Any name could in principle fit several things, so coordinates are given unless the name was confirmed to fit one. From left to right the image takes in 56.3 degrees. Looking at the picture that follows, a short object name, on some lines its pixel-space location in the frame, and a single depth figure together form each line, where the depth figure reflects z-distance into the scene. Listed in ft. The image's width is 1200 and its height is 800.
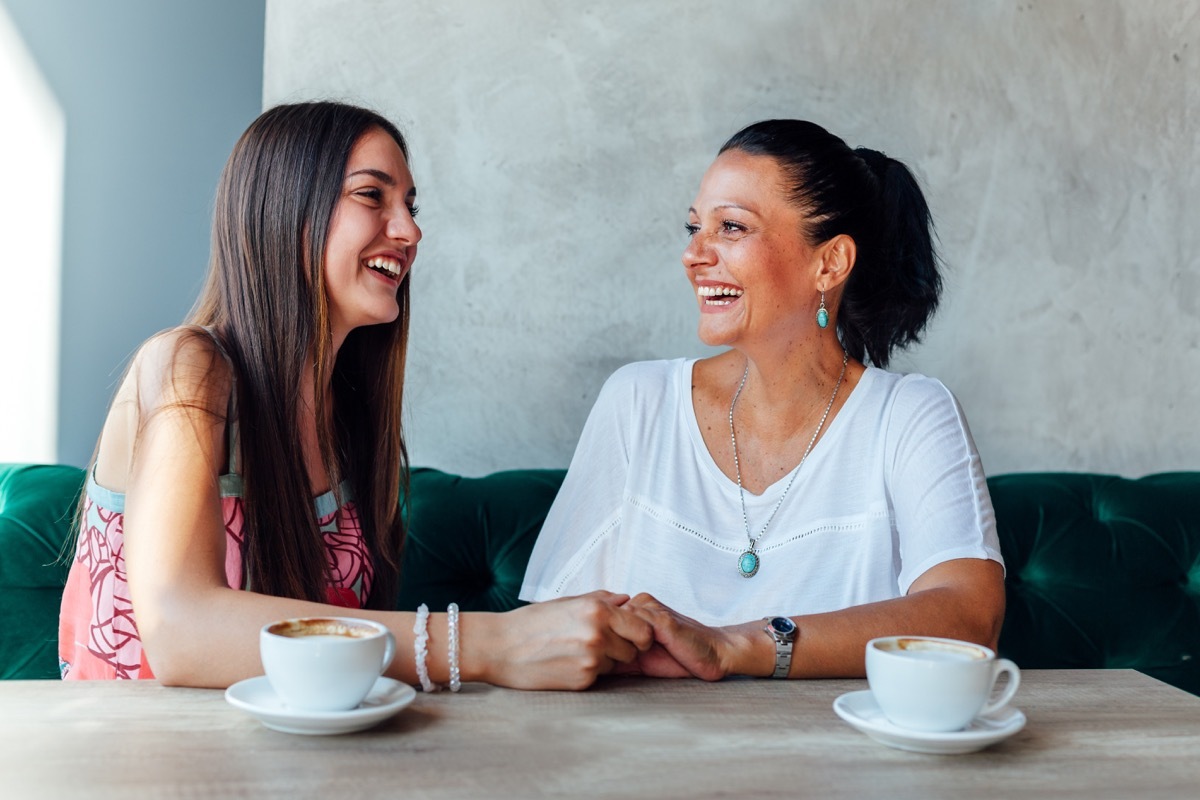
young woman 3.57
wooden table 2.64
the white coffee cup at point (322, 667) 2.87
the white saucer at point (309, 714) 2.87
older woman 5.45
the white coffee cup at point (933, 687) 2.89
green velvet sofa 6.19
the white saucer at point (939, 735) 2.90
